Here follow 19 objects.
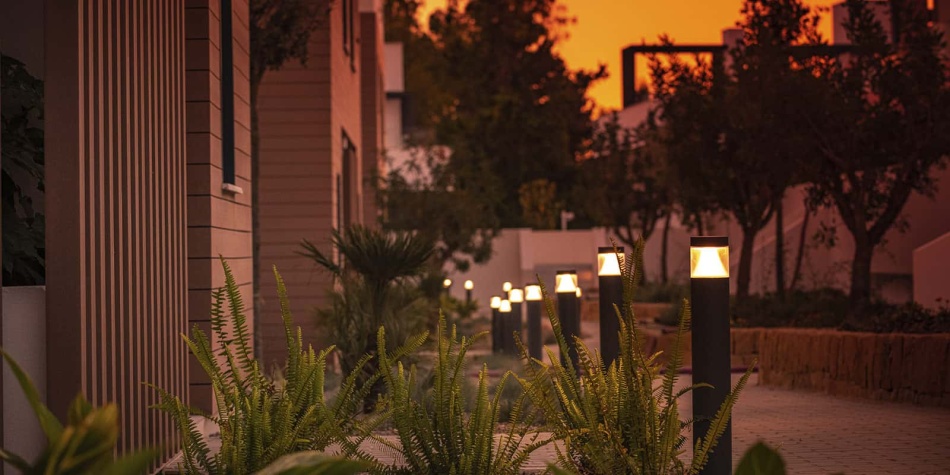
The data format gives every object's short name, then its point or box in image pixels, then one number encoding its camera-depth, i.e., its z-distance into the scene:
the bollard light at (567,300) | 10.51
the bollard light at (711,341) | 4.96
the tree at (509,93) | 52.19
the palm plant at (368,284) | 9.97
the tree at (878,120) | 15.45
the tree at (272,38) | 11.54
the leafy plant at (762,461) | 3.01
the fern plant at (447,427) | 4.88
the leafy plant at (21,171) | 5.54
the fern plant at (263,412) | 4.58
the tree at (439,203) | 26.88
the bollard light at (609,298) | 7.64
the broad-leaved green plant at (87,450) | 2.86
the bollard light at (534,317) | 13.23
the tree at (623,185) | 30.45
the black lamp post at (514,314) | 15.71
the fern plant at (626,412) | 4.68
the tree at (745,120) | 16.69
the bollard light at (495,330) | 16.98
